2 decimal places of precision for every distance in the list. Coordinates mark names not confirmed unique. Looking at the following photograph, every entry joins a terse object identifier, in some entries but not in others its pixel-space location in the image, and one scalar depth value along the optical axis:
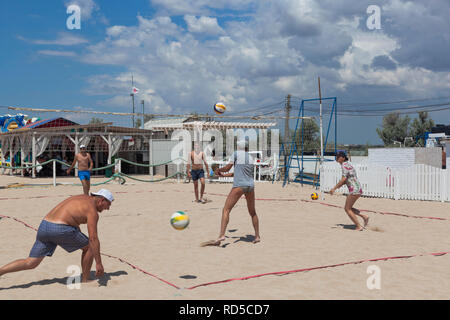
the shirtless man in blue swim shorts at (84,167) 12.09
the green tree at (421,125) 53.16
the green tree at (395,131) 56.88
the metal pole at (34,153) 23.20
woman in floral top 8.56
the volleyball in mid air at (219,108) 15.05
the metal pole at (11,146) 26.38
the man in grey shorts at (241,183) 7.19
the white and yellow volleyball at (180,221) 5.86
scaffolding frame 16.70
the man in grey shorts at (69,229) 4.73
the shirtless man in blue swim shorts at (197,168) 12.66
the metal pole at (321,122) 14.65
